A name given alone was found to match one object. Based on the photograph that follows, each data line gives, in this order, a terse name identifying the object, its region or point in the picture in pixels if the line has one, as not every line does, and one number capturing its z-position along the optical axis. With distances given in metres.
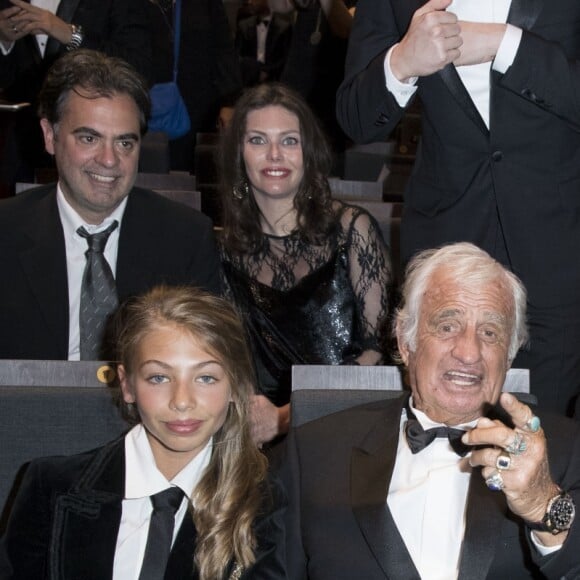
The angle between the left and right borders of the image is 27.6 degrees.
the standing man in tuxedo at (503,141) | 2.71
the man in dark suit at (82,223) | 3.23
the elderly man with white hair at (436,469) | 2.24
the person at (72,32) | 4.27
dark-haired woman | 3.59
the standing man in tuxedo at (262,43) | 7.14
